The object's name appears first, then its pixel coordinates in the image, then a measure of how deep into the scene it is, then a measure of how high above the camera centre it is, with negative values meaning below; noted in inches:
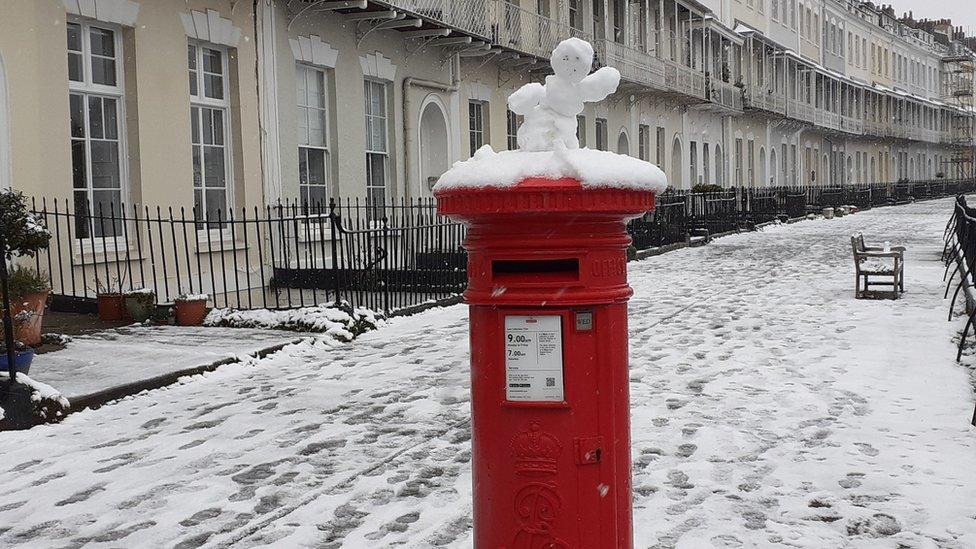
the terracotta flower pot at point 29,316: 305.3 -27.0
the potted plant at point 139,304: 399.2 -30.7
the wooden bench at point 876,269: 469.1 -31.1
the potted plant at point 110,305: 400.5 -30.9
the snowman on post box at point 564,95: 121.6 +15.3
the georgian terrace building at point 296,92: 404.5 +77.6
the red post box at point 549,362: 110.7 -17.0
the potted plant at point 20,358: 258.7 -33.6
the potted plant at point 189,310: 397.7 -33.7
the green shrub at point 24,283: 309.3 -16.3
